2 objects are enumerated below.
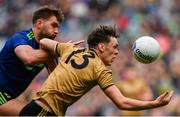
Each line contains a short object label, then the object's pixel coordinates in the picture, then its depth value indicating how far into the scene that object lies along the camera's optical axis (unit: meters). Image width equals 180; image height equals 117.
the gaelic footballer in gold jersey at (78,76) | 17.49
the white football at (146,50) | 18.47
